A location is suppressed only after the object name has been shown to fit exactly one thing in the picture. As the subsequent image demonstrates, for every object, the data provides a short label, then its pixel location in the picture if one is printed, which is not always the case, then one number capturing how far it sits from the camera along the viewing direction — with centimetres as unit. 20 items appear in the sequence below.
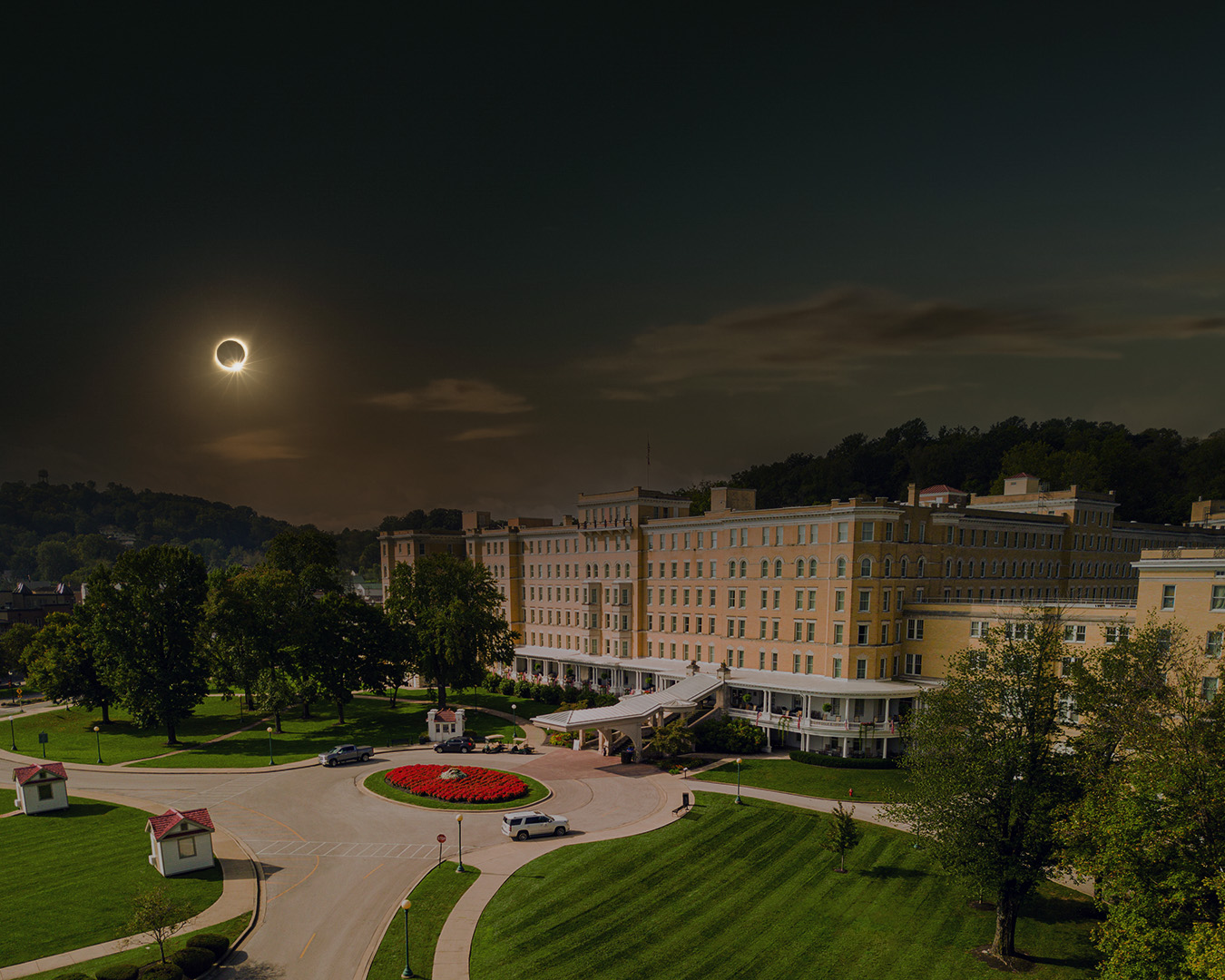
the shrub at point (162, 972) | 2506
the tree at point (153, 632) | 6003
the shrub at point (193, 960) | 2614
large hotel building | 5384
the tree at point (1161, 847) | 2127
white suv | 3909
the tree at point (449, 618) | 6756
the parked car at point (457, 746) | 5716
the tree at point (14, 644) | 9262
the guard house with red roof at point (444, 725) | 5938
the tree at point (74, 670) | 6393
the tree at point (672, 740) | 5306
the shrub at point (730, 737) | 5597
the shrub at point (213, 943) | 2736
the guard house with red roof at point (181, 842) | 3425
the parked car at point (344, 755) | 5344
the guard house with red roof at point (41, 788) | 4225
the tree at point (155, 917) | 2622
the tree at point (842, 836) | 3616
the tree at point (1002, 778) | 2892
